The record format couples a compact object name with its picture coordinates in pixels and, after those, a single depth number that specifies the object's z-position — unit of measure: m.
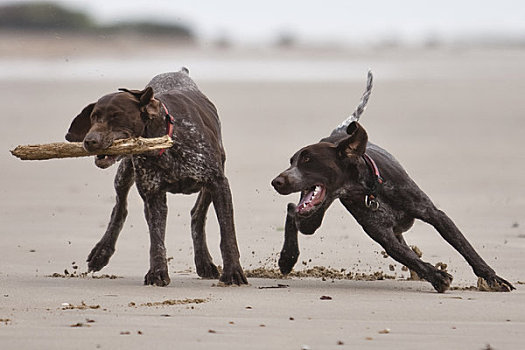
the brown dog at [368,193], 17.17
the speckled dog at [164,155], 16.87
